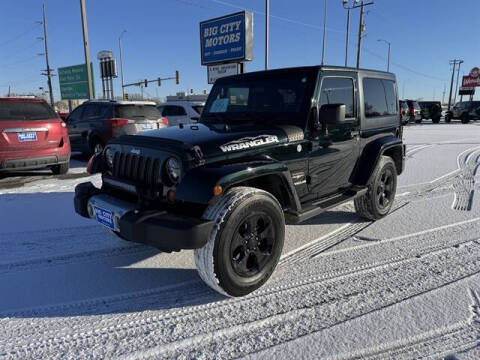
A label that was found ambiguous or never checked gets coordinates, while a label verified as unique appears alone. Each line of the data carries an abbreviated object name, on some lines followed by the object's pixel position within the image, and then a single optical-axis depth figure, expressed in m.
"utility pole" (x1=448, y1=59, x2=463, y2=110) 56.57
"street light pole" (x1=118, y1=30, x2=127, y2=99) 48.61
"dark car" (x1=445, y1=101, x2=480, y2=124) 26.80
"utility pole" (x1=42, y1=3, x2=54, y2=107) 38.39
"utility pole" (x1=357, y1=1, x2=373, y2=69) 35.12
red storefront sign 48.33
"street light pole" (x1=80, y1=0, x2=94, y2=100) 17.02
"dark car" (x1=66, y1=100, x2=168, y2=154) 8.60
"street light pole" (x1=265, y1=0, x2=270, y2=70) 20.75
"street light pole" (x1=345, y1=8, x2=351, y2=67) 34.15
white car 11.99
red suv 6.50
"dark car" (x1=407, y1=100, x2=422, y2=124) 26.11
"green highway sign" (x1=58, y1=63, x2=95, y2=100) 31.06
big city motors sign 16.31
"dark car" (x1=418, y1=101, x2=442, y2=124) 28.58
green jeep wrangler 2.66
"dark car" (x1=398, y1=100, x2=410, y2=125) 22.21
